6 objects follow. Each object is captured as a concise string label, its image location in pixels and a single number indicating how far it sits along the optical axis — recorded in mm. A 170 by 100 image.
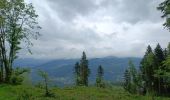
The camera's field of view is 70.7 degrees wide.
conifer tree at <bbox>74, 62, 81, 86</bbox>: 49808
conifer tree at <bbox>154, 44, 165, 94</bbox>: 37742
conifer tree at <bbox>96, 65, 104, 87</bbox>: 54660
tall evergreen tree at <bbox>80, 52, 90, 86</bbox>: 47582
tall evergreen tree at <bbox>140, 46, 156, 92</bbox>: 37412
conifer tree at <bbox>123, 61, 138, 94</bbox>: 45492
